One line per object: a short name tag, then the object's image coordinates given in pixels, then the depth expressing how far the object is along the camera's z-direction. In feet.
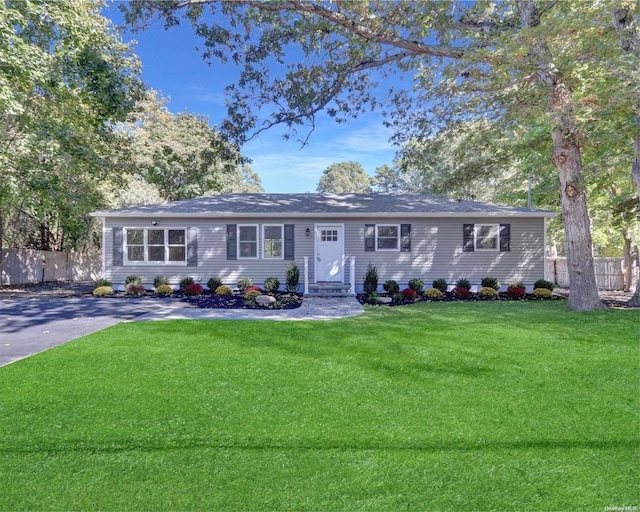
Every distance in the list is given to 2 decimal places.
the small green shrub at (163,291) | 39.09
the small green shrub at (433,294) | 38.29
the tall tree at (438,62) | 23.39
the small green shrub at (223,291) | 38.82
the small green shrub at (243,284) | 40.60
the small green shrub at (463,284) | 40.09
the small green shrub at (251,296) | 33.35
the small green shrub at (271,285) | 39.60
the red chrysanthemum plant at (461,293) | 38.29
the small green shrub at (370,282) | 38.75
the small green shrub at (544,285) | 39.26
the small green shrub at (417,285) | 39.75
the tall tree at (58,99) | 28.99
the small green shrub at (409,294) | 36.73
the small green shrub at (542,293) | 38.06
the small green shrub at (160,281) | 40.96
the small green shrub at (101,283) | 40.34
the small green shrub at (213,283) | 40.63
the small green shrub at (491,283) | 40.22
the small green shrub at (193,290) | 38.34
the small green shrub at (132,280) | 40.86
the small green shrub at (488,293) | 38.18
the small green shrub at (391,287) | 39.52
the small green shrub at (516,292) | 38.40
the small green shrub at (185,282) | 40.75
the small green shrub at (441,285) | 40.42
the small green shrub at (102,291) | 38.17
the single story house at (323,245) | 41.68
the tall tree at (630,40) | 21.79
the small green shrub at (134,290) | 39.42
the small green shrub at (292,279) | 40.19
